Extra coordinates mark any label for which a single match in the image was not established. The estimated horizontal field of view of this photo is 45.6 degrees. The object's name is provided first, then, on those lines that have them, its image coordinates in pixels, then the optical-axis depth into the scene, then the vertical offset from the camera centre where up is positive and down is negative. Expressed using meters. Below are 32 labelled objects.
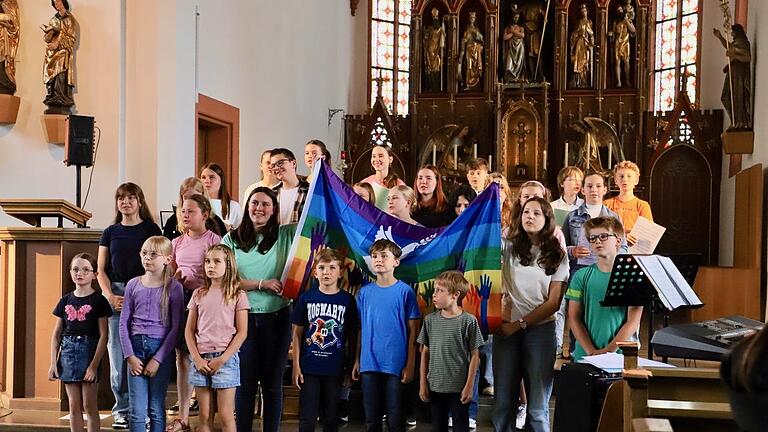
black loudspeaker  7.11 +0.54
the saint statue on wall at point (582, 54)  14.58 +2.56
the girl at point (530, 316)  4.83 -0.55
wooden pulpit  6.23 -0.64
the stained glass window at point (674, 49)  14.40 +2.67
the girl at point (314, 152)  6.08 +0.40
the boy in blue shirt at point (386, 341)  4.91 -0.69
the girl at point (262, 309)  5.14 -0.56
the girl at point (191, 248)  5.35 -0.22
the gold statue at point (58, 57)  8.01 +1.35
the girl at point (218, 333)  4.96 -0.67
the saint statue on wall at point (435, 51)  15.07 +2.67
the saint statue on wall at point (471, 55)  14.96 +2.60
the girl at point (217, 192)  6.08 +0.13
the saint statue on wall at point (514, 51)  14.74 +2.64
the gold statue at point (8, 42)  8.02 +1.47
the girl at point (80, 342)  5.27 -0.78
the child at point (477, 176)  6.91 +0.28
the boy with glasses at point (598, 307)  4.70 -0.48
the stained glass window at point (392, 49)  15.71 +2.84
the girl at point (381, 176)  6.59 +0.27
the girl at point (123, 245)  5.63 -0.22
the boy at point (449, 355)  4.78 -0.75
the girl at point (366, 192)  6.10 +0.14
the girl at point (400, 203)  5.67 +0.06
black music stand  4.37 -0.33
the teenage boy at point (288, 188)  5.70 +0.15
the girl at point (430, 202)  5.98 +0.07
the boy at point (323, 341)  4.96 -0.71
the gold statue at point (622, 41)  14.50 +2.76
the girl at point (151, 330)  5.07 -0.67
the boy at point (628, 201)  6.99 +0.11
